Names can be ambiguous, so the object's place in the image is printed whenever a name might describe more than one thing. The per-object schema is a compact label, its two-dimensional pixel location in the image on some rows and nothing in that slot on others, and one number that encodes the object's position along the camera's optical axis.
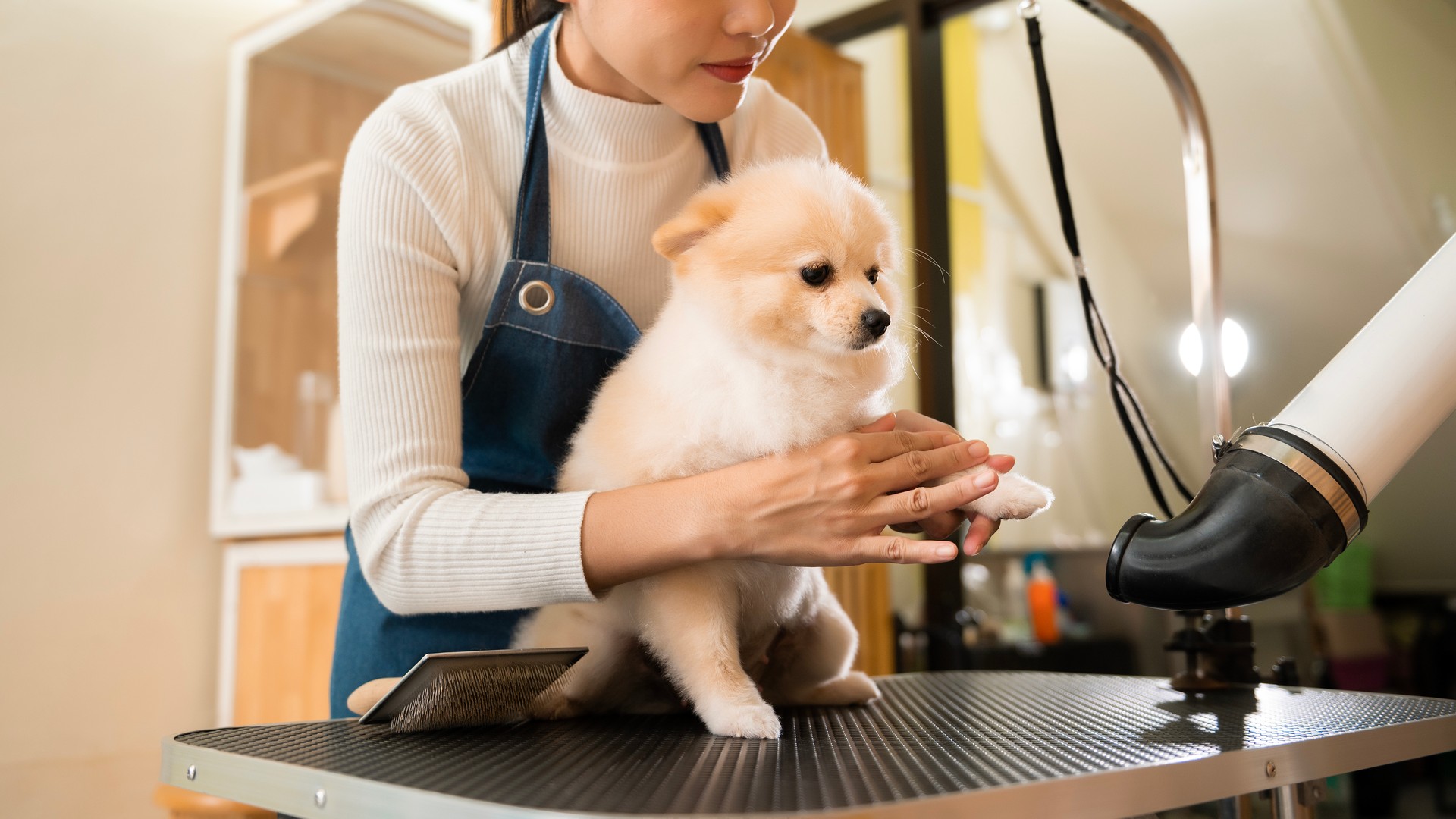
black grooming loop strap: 1.15
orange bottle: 3.34
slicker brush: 0.77
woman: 0.82
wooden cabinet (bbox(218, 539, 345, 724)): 2.38
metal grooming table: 0.56
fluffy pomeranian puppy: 0.87
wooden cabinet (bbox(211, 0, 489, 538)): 2.66
